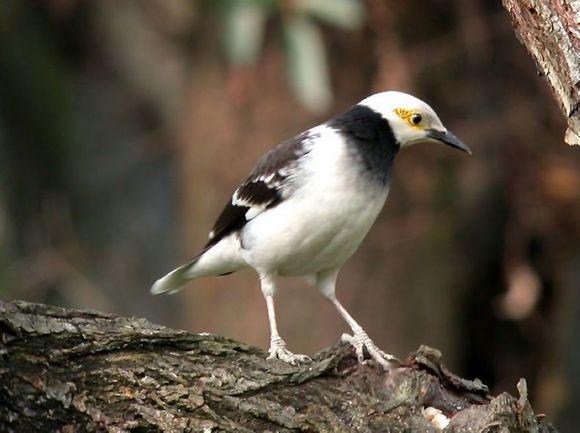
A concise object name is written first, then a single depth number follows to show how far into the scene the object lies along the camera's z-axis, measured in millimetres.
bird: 10008
